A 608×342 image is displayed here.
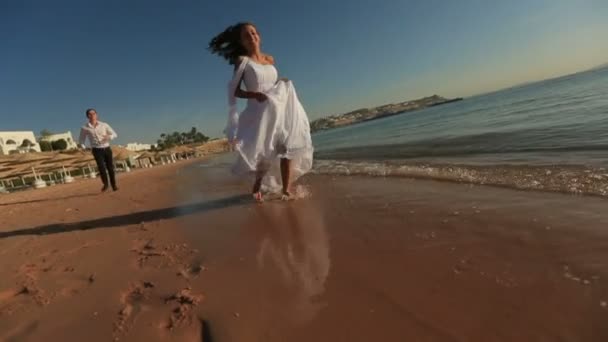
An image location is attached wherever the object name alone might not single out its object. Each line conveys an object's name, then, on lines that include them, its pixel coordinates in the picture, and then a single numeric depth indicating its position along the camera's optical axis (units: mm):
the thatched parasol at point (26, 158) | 24531
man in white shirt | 7418
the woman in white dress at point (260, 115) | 3939
